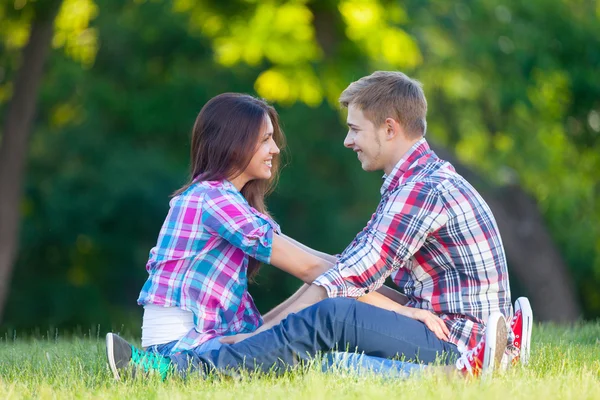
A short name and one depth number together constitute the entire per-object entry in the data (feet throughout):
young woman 28.71
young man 27.16
